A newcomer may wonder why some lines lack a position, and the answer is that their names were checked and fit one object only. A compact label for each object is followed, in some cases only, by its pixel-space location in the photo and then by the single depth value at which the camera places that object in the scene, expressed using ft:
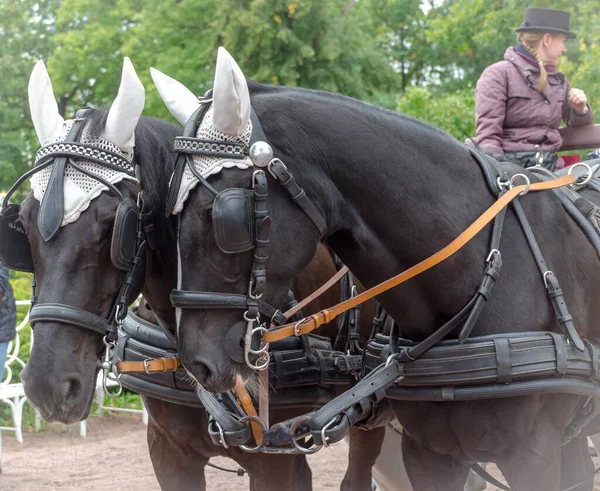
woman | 14.01
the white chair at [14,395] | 25.31
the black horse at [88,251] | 8.73
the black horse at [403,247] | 8.71
